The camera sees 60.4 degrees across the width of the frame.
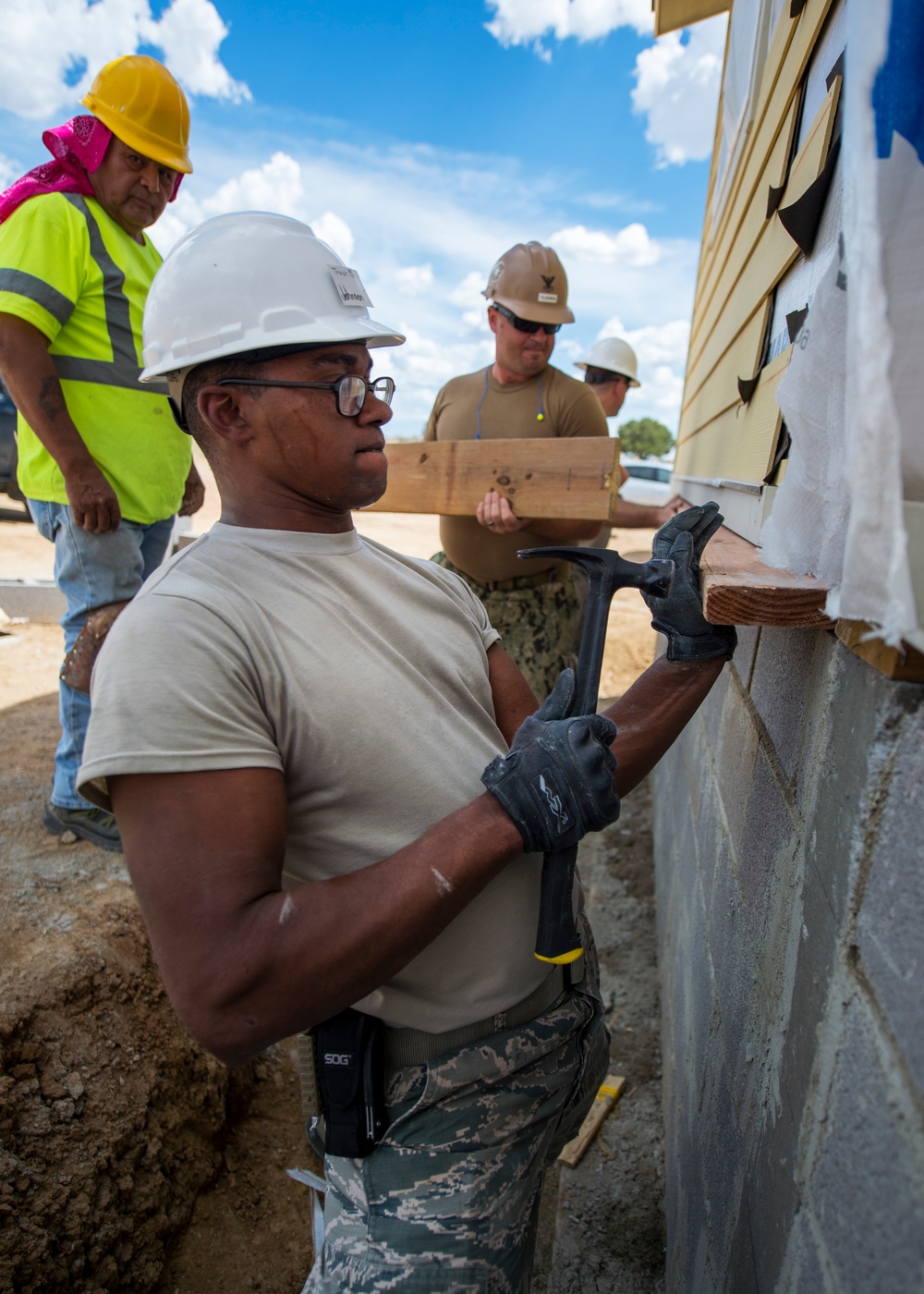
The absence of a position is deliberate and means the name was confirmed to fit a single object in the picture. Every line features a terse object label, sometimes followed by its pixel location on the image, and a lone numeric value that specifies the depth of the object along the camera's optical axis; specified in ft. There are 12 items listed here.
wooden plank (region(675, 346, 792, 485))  6.16
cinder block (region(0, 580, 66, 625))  22.07
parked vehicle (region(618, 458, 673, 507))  53.26
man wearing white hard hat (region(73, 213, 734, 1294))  3.65
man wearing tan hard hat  11.57
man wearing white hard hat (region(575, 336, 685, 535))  18.51
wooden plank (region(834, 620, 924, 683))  2.46
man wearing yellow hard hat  8.92
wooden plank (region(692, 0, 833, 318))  6.05
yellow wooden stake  8.41
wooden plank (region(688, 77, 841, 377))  5.18
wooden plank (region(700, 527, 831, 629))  3.17
